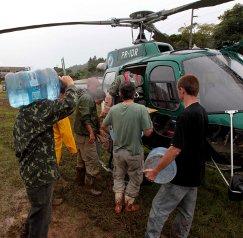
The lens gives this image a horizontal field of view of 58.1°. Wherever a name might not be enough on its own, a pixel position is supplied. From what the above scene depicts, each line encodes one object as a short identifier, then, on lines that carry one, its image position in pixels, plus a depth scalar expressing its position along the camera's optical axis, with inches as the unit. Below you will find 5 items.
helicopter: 120.0
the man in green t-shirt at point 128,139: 119.8
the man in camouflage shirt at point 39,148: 81.6
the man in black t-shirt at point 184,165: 87.2
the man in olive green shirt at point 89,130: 143.5
